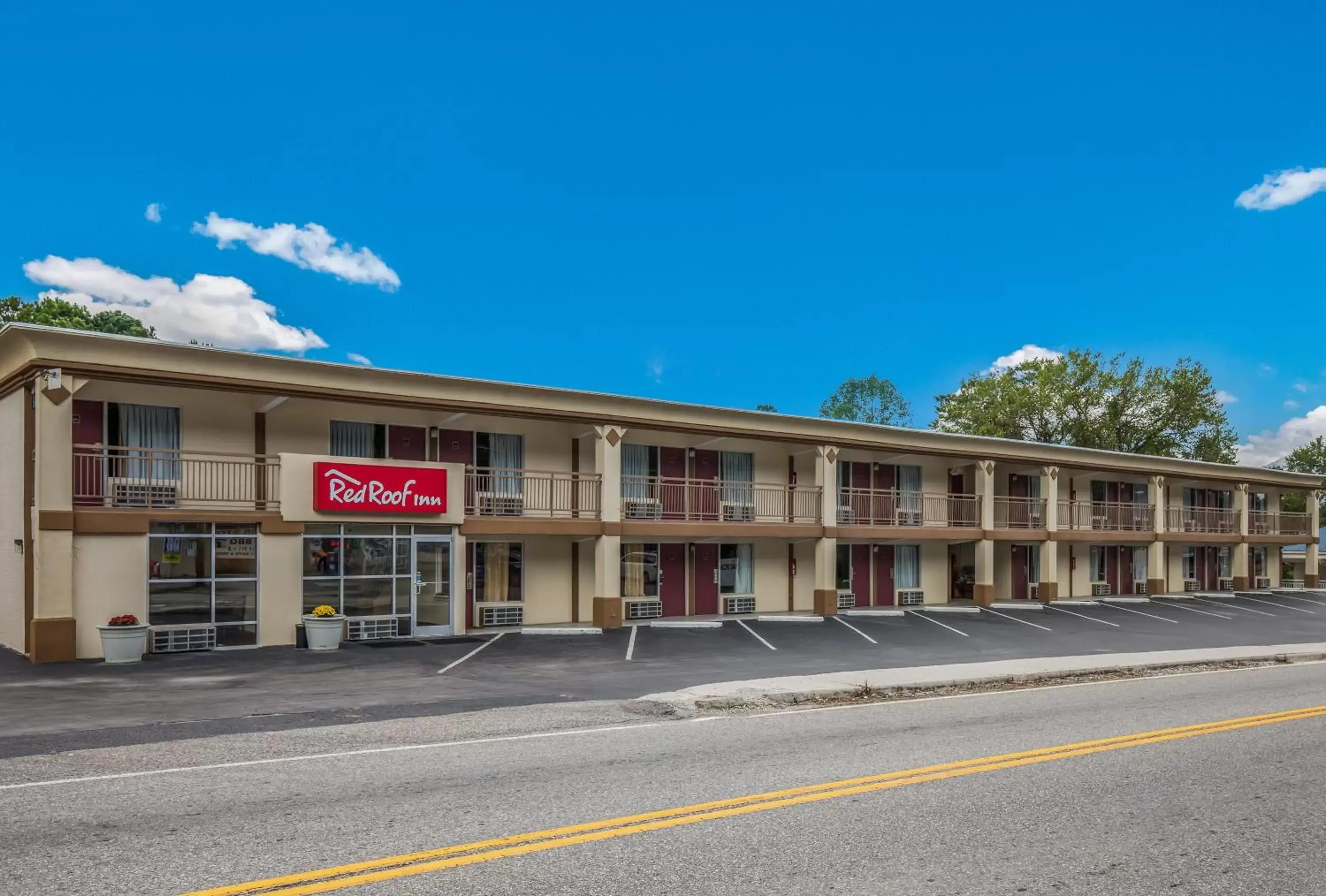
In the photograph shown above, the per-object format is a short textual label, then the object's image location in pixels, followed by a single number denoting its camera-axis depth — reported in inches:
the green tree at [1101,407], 2449.6
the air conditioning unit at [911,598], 1302.9
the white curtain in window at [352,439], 890.1
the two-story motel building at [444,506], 722.8
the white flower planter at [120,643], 681.0
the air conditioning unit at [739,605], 1140.5
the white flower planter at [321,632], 768.9
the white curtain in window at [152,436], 784.3
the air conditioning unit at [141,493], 758.5
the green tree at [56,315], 1724.9
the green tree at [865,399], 3870.6
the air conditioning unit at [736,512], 1129.4
